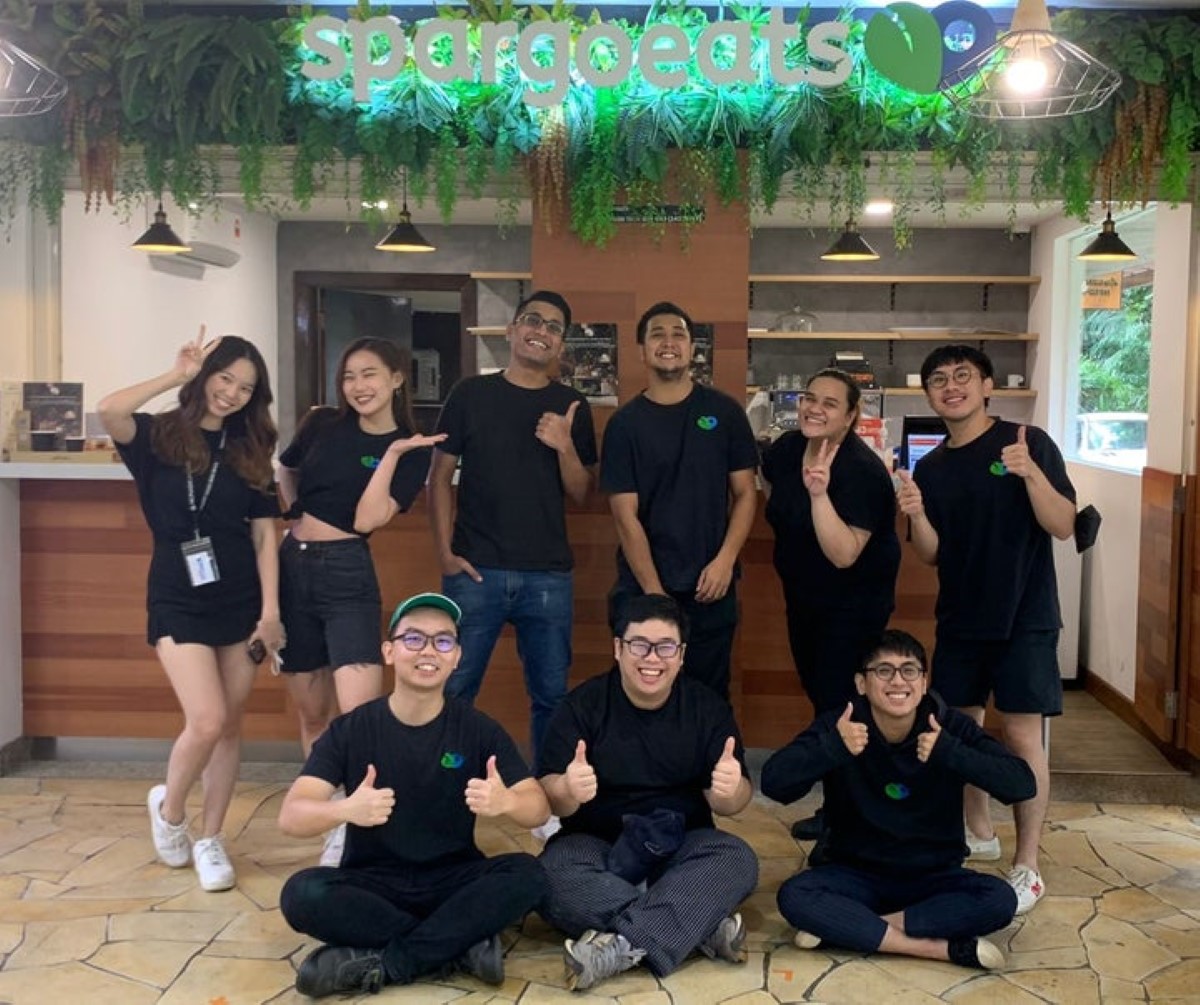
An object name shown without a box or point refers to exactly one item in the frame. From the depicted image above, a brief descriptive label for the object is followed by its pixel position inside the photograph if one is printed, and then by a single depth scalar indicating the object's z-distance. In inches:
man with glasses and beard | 135.4
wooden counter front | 163.8
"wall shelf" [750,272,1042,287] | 307.9
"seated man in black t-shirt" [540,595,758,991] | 107.2
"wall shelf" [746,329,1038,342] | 305.7
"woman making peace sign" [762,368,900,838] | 129.8
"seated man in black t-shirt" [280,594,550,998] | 102.3
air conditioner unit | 268.4
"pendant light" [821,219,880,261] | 255.1
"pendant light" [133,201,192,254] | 240.2
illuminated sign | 139.7
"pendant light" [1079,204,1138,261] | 204.8
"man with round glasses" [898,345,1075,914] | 124.7
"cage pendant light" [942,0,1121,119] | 115.5
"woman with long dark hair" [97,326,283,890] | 123.7
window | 215.0
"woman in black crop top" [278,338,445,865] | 126.7
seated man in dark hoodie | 109.5
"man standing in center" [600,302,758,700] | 132.1
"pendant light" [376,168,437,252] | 258.8
